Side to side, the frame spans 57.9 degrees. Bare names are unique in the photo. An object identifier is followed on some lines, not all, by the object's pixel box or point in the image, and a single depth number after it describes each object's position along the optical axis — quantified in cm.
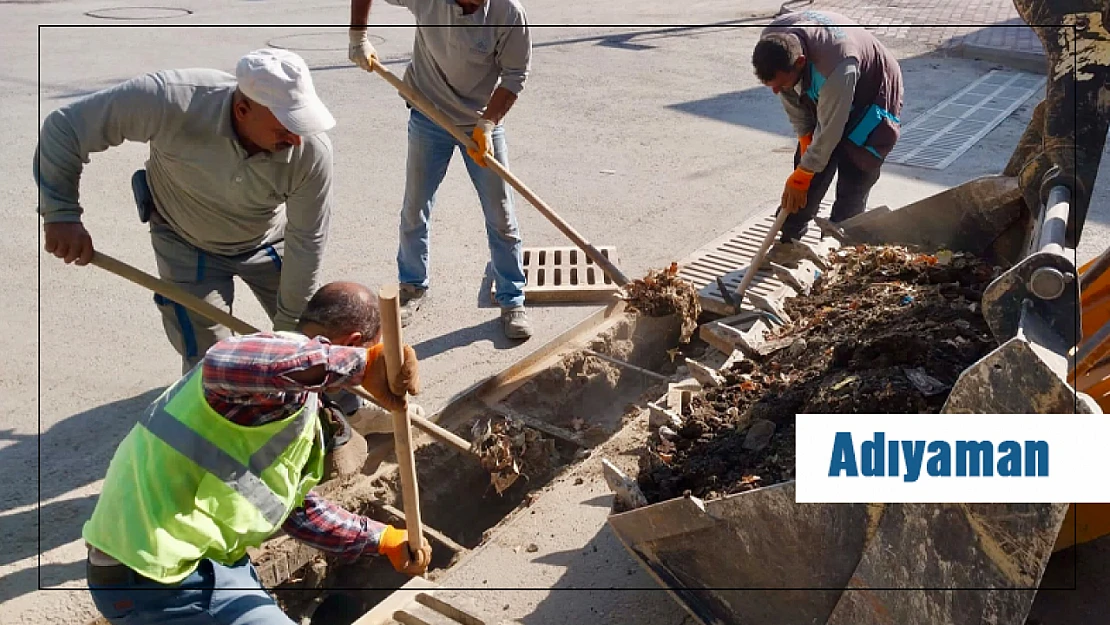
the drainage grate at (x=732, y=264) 577
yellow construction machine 256
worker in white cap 377
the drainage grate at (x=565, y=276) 609
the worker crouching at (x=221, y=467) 259
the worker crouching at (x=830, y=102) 531
